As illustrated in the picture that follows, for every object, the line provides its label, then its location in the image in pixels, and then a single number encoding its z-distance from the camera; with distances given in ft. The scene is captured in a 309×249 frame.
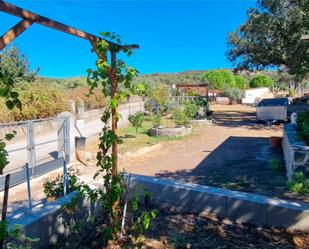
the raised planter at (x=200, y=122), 60.29
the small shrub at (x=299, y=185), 15.49
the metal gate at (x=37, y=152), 27.39
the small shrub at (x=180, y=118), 52.43
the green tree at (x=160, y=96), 73.38
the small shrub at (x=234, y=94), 124.77
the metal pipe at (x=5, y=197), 7.32
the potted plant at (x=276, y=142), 32.76
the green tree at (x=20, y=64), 66.32
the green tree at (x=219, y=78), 165.97
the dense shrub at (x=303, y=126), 20.06
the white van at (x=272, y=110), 55.16
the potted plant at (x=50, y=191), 16.60
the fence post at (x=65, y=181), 15.22
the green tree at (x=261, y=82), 168.96
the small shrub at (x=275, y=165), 23.32
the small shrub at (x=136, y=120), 51.78
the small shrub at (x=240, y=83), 178.19
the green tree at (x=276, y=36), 49.90
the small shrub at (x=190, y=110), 60.13
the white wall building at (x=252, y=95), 125.08
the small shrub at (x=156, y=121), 50.88
